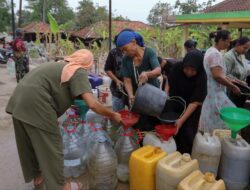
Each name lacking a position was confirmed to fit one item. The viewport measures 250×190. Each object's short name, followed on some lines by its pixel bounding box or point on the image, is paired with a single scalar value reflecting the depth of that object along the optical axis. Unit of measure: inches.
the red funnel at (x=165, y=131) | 100.8
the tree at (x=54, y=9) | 1671.9
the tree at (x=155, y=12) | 1572.3
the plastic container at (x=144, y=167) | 90.5
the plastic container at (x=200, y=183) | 77.2
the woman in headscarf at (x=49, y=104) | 83.4
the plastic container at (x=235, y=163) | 99.4
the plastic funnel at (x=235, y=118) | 96.6
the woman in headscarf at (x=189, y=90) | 107.7
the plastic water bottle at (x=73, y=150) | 114.7
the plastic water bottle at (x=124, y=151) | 111.8
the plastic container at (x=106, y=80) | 210.4
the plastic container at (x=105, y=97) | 174.9
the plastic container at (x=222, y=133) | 110.8
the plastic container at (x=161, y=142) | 103.9
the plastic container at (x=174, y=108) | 112.8
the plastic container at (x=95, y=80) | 172.1
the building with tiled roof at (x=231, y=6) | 371.6
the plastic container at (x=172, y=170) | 83.2
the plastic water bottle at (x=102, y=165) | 105.4
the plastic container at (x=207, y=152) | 100.5
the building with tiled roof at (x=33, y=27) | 936.9
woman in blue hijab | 106.8
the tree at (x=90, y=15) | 1264.8
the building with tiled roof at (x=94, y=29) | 863.6
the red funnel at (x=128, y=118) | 101.0
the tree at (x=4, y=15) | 1476.0
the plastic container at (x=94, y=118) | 142.9
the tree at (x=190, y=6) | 1139.3
